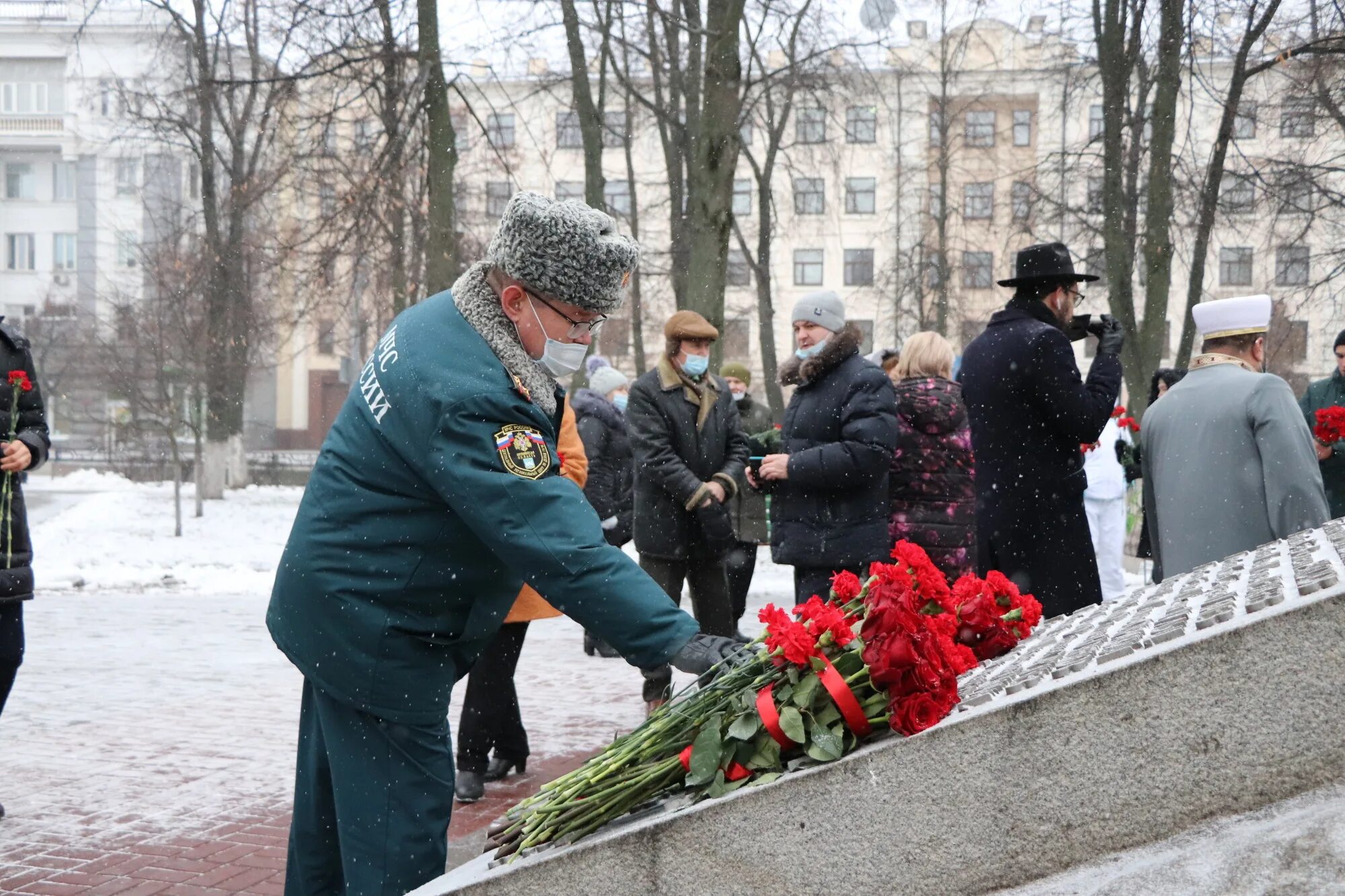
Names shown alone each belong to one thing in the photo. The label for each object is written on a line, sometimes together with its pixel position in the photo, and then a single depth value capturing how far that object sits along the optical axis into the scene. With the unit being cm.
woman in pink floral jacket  640
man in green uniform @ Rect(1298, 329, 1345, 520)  802
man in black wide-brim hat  526
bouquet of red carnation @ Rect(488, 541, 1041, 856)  251
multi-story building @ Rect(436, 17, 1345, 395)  2156
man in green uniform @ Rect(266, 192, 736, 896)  268
